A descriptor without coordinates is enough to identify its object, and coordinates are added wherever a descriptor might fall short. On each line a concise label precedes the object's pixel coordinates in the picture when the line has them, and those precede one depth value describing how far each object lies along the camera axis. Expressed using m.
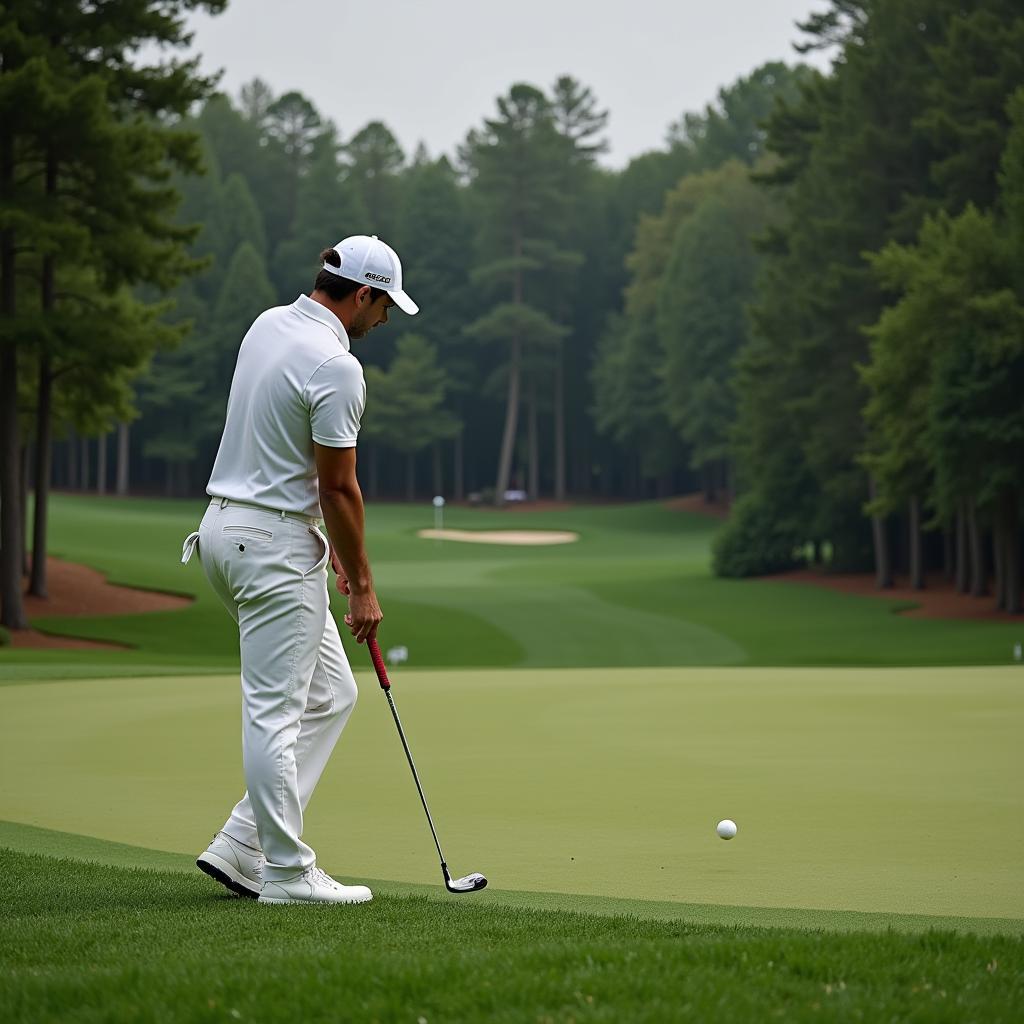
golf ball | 13.49
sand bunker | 120.31
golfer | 11.31
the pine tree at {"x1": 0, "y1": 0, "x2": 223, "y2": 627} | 49.84
